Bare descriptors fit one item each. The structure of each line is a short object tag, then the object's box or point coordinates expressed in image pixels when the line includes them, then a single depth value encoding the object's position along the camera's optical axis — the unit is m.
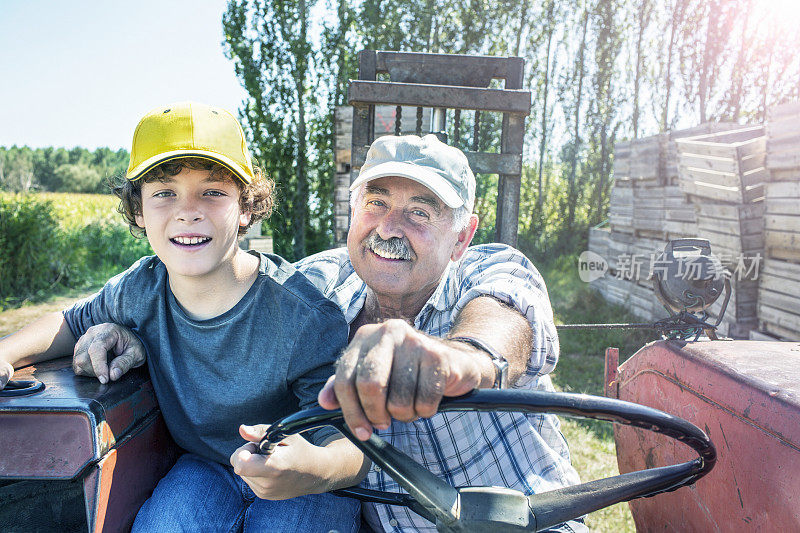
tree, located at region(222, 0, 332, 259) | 8.21
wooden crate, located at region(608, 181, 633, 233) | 7.25
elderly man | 1.41
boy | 1.48
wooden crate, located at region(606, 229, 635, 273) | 7.29
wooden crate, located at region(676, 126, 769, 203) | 4.71
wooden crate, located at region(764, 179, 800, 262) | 4.11
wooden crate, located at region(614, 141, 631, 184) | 7.39
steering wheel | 0.91
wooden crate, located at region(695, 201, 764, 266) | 4.66
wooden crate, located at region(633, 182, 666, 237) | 6.62
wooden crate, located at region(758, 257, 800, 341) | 4.12
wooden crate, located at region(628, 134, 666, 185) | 6.66
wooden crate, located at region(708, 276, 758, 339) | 4.63
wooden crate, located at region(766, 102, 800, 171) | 4.02
